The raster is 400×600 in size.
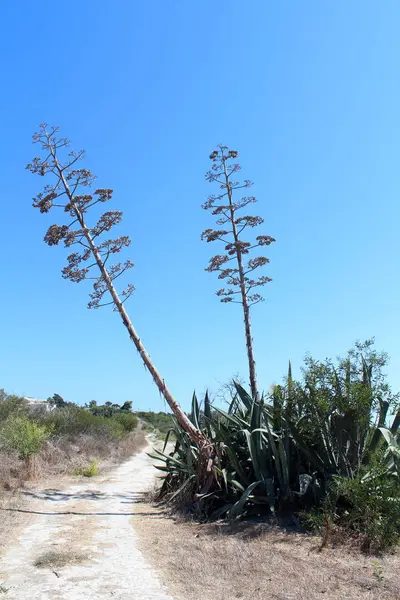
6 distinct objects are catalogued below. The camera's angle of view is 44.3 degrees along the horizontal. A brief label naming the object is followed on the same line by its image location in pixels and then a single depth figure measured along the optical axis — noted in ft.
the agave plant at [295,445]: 26.32
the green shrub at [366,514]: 21.83
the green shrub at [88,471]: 54.52
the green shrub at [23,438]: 45.73
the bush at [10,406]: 60.80
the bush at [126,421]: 131.34
